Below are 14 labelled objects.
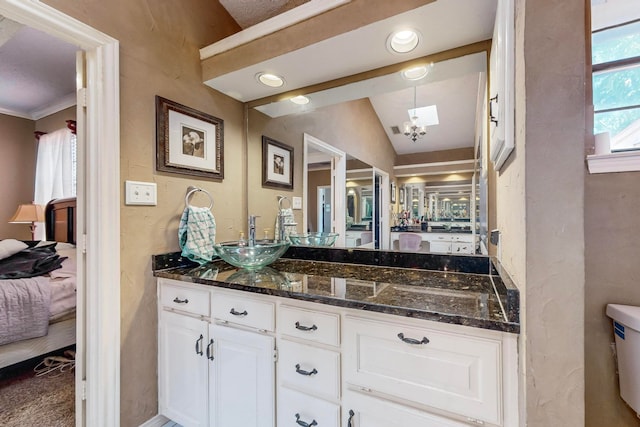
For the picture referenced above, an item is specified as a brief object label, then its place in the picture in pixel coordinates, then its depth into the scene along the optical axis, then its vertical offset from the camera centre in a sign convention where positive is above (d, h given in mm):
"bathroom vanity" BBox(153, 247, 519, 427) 822 -479
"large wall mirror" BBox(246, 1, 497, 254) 1428 +349
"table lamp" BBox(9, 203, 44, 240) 3439 +18
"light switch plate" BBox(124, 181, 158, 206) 1358 +109
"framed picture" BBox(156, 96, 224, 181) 1517 +438
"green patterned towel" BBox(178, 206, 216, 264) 1565 -120
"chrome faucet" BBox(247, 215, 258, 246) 1869 -107
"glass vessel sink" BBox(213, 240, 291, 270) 1487 -227
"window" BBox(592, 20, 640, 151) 1058 +507
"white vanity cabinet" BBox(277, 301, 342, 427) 1019 -586
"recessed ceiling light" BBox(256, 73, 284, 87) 1661 +831
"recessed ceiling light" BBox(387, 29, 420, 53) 1274 +821
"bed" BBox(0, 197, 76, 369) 1835 -742
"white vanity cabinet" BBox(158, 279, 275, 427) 1175 -673
